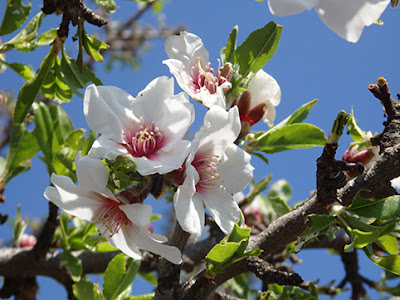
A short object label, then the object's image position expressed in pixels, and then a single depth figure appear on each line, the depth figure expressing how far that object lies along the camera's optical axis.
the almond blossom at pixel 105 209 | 0.31
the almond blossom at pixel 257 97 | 0.37
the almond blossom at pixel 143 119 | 0.32
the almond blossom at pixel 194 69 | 0.35
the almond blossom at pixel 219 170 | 0.32
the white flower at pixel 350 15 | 0.28
